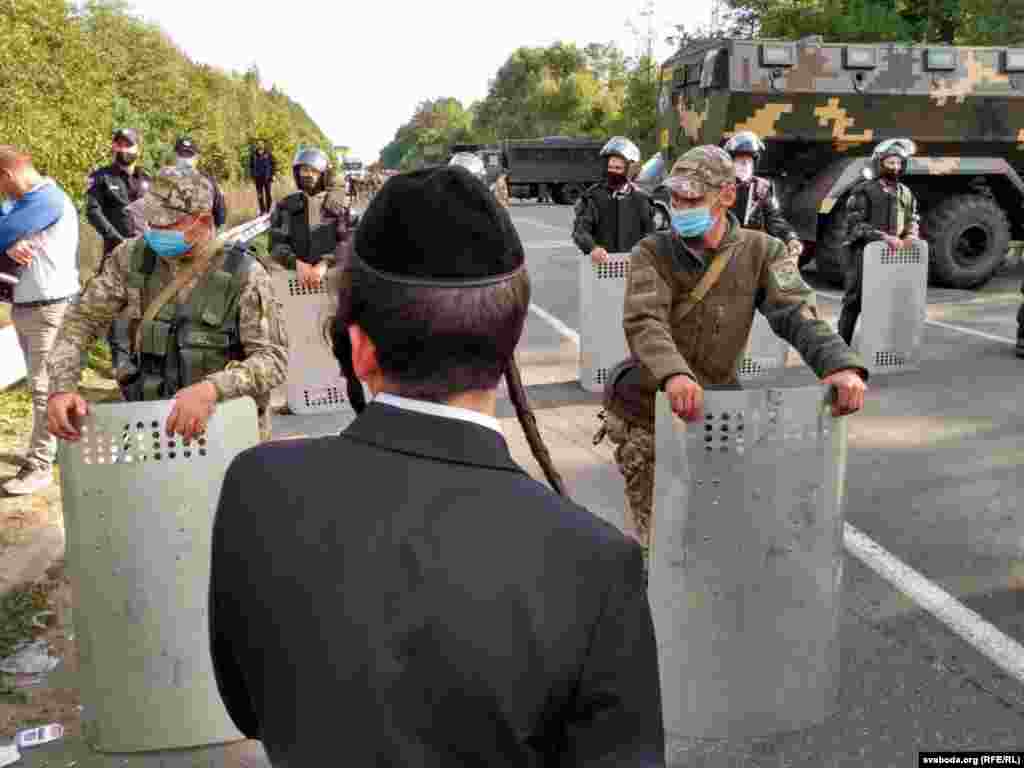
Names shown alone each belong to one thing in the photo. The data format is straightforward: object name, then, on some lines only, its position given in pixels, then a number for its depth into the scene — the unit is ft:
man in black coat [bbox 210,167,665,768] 3.51
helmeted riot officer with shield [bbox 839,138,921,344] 26.03
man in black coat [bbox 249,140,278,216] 90.94
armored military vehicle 38.96
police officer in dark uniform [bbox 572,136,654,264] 25.82
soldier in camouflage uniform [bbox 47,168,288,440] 10.87
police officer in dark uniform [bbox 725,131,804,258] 25.76
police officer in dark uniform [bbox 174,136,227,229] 32.94
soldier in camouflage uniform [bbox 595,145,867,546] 10.68
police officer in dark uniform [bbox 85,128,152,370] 28.40
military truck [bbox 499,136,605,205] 115.96
